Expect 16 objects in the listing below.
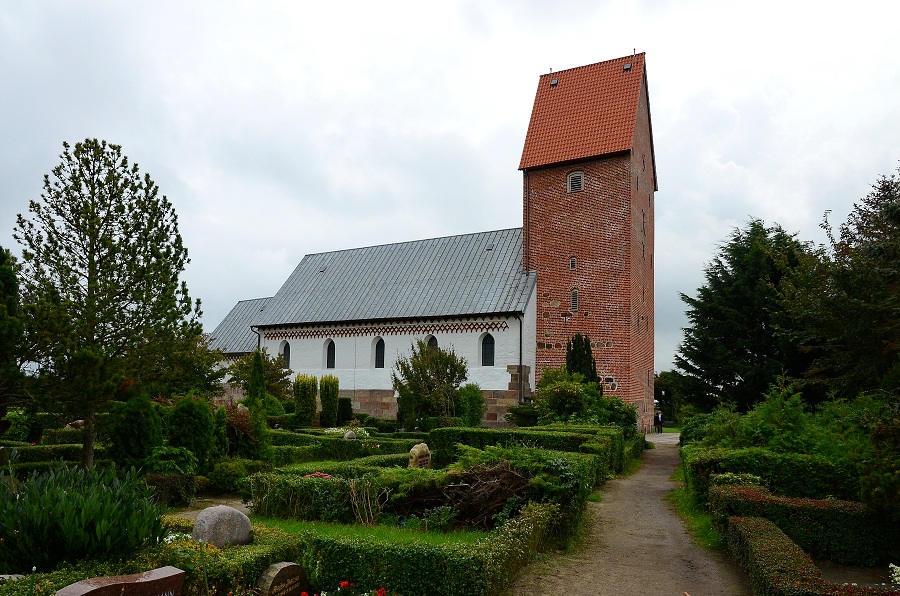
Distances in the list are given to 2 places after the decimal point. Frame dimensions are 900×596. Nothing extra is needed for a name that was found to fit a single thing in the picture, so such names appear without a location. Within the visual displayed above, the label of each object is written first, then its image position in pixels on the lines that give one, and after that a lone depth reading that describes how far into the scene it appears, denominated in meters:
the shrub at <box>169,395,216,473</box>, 11.52
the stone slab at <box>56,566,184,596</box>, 4.20
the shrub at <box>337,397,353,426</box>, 24.86
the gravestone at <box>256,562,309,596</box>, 5.48
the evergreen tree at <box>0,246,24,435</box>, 8.56
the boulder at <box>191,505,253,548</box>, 6.12
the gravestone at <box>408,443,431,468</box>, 11.35
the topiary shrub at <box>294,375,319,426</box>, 22.58
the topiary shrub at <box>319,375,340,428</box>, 23.67
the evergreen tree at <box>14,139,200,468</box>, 10.09
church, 23.11
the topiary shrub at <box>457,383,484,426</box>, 20.86
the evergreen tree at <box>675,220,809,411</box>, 23.92
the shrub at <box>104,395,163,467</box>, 10.88
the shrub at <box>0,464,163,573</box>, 4.91
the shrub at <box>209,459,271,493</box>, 11.70
